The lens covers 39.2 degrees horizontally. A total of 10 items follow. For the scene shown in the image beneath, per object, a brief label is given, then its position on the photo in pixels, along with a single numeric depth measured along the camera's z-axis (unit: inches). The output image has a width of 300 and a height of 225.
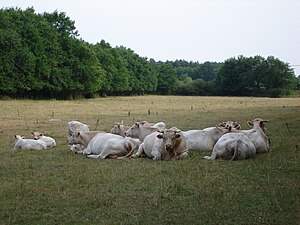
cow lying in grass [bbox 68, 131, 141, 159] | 512.4
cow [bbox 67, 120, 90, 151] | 669.3
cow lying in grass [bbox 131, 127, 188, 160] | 496.7
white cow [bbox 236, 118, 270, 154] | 516.1
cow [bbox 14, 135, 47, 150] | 588.4
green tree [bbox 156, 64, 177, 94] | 5664.4
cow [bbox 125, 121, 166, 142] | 598.5
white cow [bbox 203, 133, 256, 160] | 471.8
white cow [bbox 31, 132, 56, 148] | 620.9
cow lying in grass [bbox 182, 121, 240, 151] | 553.6
